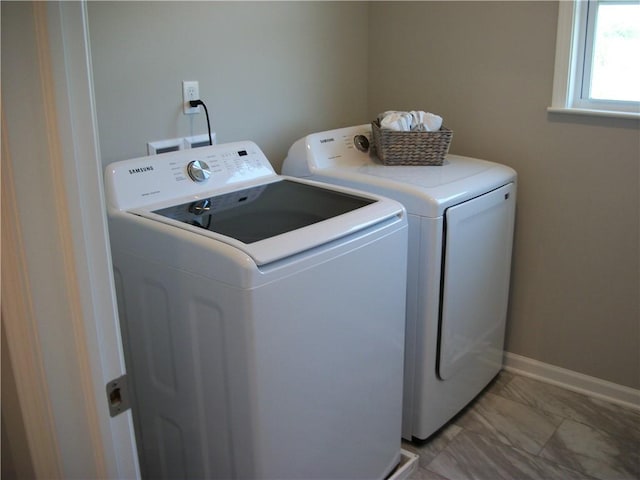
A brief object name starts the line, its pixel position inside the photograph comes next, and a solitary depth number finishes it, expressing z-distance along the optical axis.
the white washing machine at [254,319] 1.49
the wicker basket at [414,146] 2.31
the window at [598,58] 2.29
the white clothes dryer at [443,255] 2.02
